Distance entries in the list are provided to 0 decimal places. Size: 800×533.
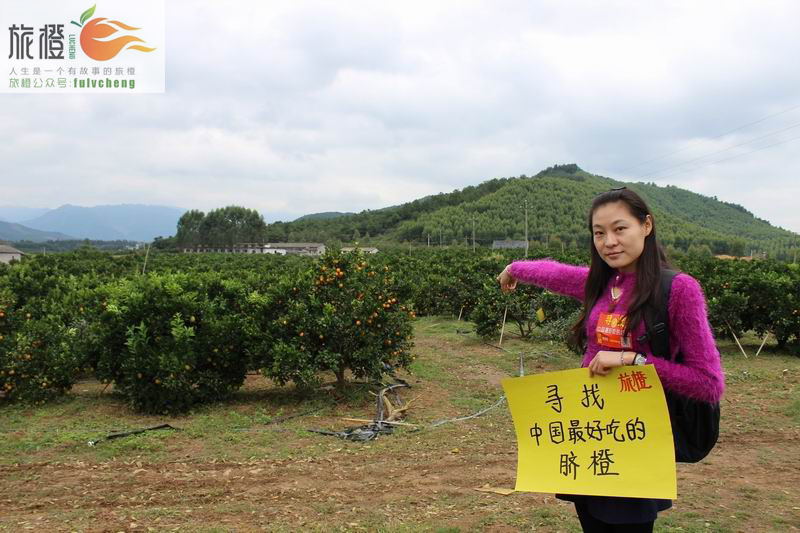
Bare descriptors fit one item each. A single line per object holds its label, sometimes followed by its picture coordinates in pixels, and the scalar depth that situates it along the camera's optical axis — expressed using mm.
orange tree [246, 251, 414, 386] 7035
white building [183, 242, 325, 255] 75812
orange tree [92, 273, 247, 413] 6801
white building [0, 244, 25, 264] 46900
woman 1715
